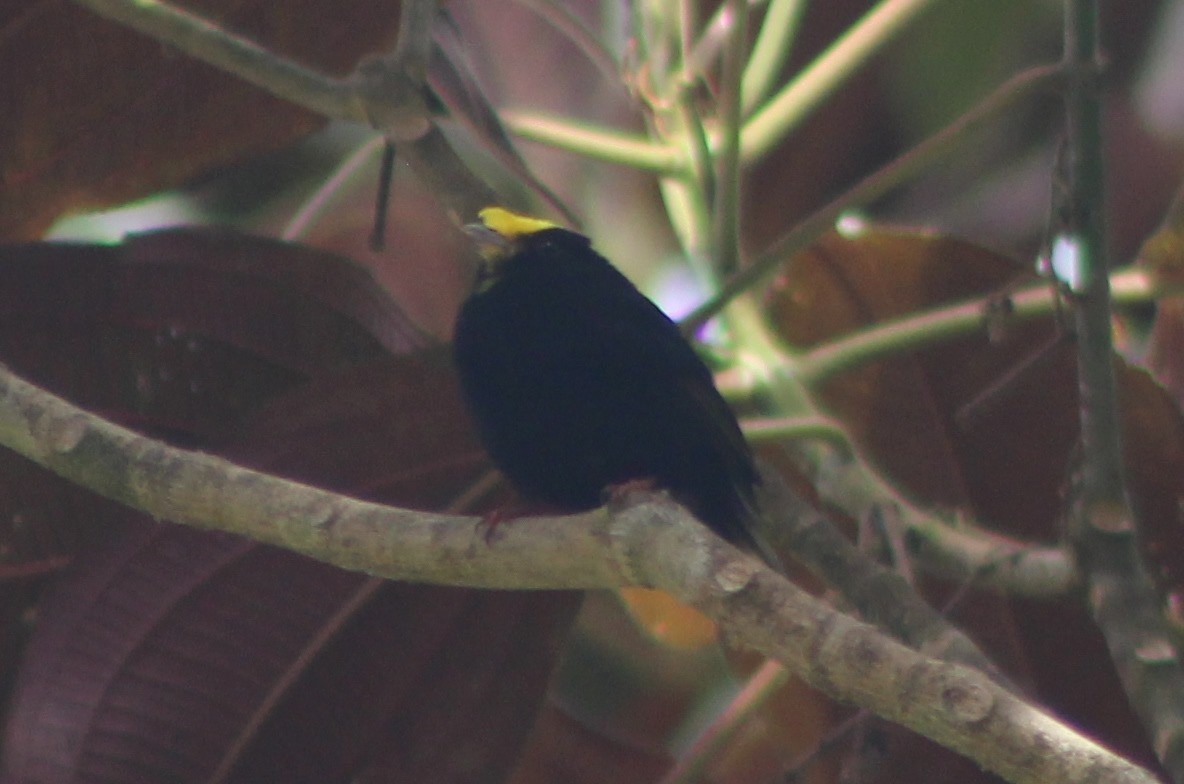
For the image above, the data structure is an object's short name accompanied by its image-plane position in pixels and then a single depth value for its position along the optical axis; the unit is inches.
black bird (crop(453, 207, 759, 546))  151.3
